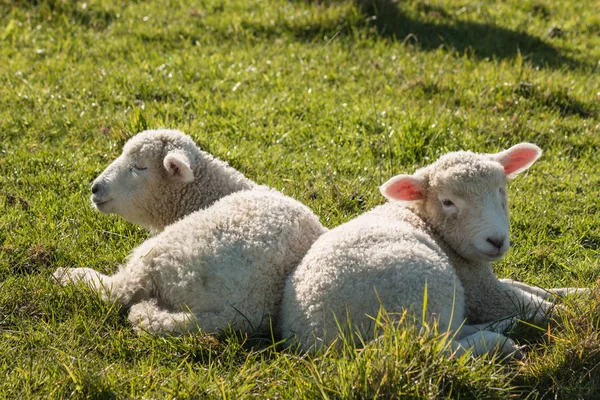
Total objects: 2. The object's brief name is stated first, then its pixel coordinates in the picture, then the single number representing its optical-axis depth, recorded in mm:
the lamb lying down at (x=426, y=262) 8539
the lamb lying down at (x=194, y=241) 9187
